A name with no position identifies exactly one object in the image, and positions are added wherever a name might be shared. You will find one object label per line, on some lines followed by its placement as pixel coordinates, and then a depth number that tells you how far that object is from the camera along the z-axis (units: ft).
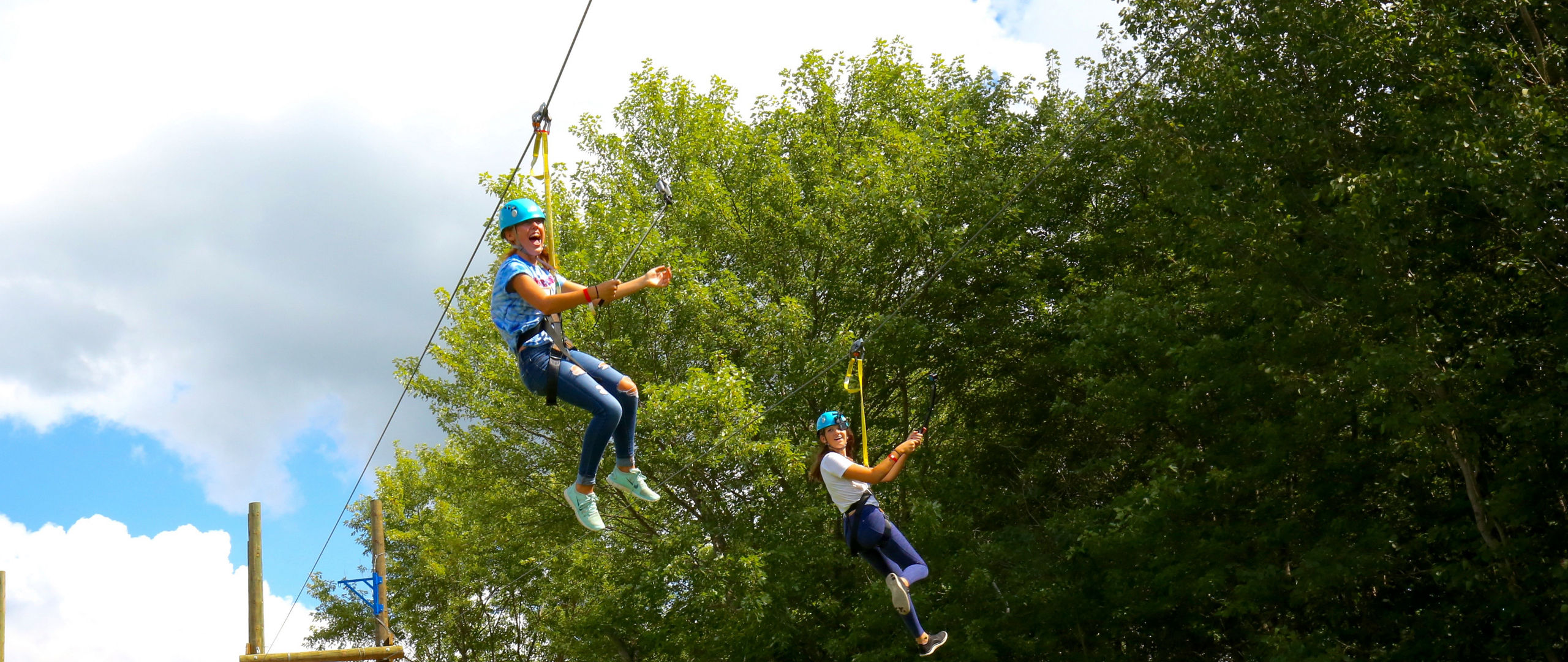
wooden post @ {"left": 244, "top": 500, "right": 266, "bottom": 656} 53.36
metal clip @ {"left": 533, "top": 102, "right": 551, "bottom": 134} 21.79
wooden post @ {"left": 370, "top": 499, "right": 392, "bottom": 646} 54.24
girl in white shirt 24.06
